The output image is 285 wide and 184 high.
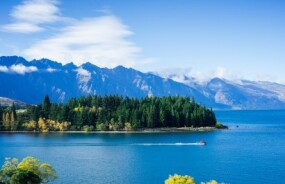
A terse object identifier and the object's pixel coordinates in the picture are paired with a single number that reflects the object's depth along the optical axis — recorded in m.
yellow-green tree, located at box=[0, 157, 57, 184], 81.62
